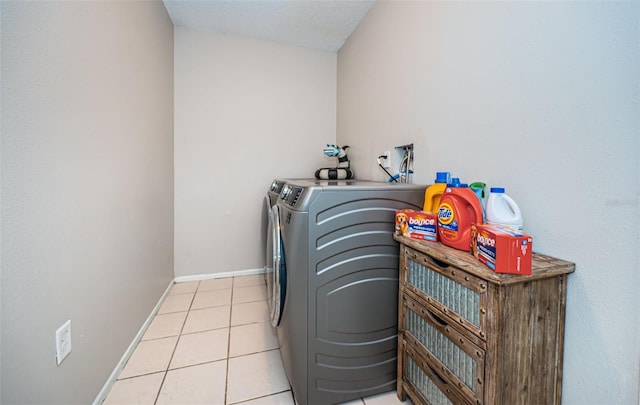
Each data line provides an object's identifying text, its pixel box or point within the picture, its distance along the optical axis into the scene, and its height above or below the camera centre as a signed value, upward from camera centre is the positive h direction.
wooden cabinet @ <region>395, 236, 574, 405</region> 0.74 -0.42
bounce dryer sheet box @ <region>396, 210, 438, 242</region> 1.04 -0.12
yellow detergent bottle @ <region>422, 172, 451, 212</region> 1.16 +0.02
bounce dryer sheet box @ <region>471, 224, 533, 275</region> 0.69 -0.15
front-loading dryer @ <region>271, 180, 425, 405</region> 1.10 -0.42
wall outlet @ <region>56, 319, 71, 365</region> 0.90 -0.55
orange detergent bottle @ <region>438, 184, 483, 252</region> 0.93 -0.07
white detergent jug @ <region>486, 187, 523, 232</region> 0.86 -0.05
